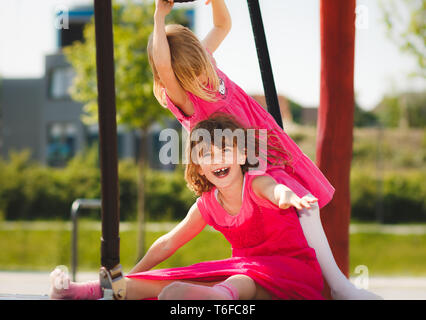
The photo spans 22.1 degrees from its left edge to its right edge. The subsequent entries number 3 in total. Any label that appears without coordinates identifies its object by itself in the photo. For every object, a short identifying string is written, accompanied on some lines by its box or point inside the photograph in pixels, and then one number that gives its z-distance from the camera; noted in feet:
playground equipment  11.58
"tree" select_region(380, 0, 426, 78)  34.85
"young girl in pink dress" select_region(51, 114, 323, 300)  8.94
